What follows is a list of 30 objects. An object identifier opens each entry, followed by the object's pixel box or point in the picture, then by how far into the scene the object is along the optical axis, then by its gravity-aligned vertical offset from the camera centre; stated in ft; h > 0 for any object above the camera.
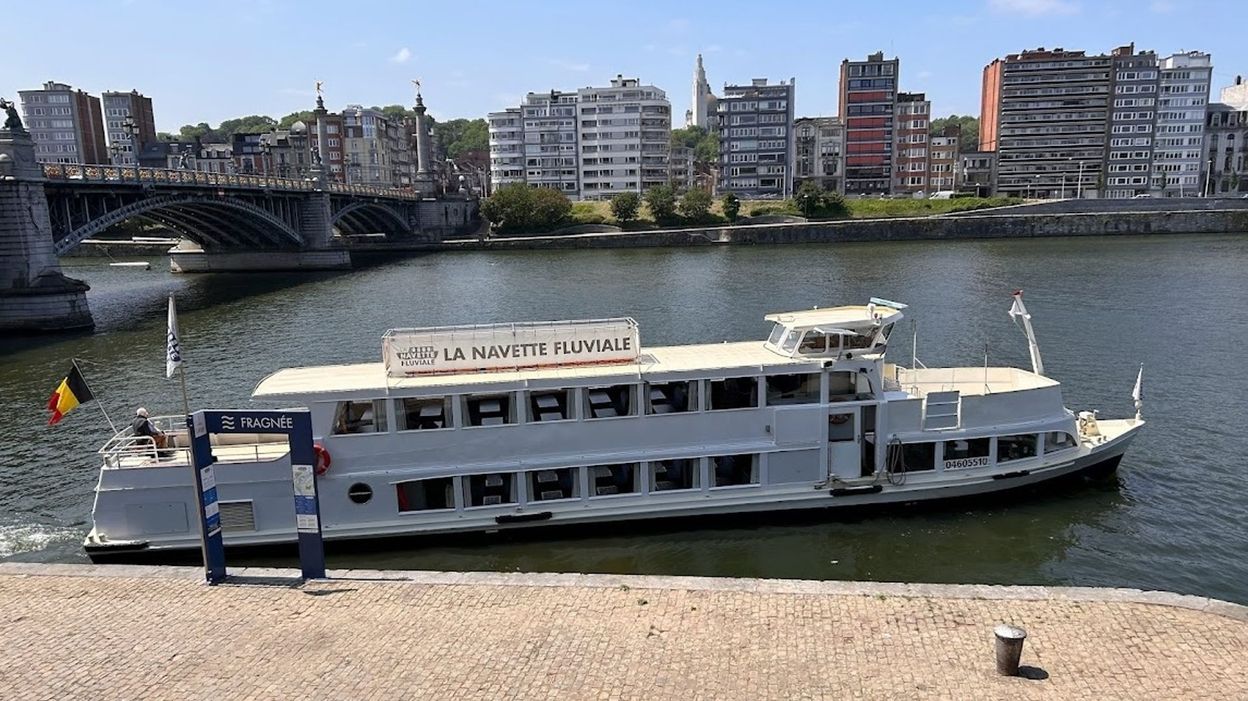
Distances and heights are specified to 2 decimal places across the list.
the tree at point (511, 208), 366.22 -3.51
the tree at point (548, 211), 363.56 -4.82
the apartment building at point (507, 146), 501.15 +31.56
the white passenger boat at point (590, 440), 52.01 -15.49
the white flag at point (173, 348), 44.93 -7.63
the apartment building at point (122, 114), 527.81 +57.41
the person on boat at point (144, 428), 54.08 -14.07
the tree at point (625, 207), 357.00 -3.64
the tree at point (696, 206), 358.43 -3.64
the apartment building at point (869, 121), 442.50 +38.19
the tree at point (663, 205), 357.61 -3.01
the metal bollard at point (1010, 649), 30.35 -16.18
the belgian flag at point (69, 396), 43.65 -9.71
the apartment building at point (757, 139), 457.68 +31.17
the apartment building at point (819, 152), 459.73 +23.60
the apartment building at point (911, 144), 449.06 +26.49
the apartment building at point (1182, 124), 424.05 +32.82
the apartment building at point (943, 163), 469.16 +16.77
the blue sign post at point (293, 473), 39.96 -12.78
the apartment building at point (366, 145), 518.78 +34.97
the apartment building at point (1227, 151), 432.25 +19.48
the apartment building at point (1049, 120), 428.97 +36.15
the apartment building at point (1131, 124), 424.87 +33.29
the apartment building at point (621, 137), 483.10 +34.73
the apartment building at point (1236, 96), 481.46 +54.49
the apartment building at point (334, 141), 512.30 +37.20
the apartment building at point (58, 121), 478.18 +48.17
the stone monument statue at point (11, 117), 143.13 +15.16
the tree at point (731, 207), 357.20 -4.27
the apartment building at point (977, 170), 451.12 +12.20
